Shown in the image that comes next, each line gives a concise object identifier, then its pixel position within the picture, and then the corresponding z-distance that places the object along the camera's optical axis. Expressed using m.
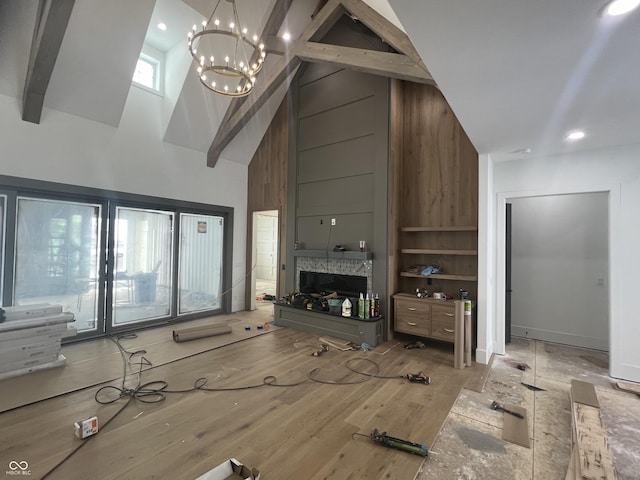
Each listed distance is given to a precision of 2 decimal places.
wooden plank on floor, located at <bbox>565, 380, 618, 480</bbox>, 1.74
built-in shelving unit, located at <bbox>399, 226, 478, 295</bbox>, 4.27
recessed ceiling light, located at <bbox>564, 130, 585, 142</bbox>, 3.02
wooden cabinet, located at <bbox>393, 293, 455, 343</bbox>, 4.00
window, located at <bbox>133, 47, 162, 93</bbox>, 4.98
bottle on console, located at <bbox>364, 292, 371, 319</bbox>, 4.43
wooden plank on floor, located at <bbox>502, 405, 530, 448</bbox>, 2.24
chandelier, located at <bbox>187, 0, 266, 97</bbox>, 4.25
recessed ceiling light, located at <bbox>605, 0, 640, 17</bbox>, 1.40
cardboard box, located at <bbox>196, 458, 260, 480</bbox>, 1.76
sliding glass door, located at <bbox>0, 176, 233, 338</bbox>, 3.99
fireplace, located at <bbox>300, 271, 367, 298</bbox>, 5.04
